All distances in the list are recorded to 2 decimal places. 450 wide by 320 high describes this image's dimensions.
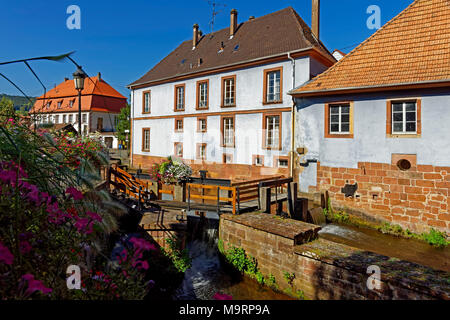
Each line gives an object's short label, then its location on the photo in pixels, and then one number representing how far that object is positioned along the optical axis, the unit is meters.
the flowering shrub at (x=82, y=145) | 3.54
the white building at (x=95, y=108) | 41.03
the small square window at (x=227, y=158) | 17.66
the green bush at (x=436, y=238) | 9.49
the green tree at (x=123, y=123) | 37.88
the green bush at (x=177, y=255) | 7.02
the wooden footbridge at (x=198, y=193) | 8.73
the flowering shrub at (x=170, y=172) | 9.36
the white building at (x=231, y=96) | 15.31
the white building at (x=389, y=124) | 9.92
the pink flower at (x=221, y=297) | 1.85
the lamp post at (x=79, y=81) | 8.45
